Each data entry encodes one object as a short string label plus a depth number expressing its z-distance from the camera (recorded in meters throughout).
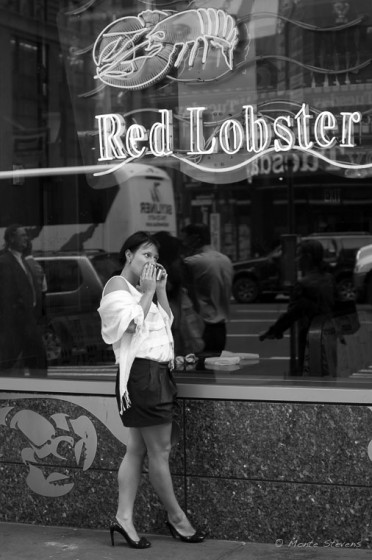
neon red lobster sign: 6.38
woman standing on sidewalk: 5.36
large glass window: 6.42
